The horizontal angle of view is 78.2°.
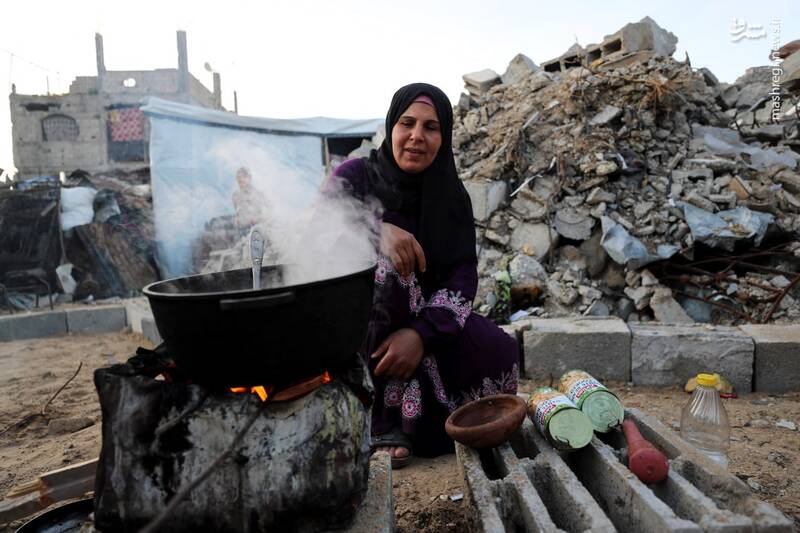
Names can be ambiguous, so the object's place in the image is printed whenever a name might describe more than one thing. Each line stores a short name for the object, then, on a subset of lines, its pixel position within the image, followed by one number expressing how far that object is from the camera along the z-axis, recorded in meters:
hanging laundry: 21.56
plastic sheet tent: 9.31
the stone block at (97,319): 6.35
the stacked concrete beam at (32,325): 5.99
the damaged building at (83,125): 22.03
